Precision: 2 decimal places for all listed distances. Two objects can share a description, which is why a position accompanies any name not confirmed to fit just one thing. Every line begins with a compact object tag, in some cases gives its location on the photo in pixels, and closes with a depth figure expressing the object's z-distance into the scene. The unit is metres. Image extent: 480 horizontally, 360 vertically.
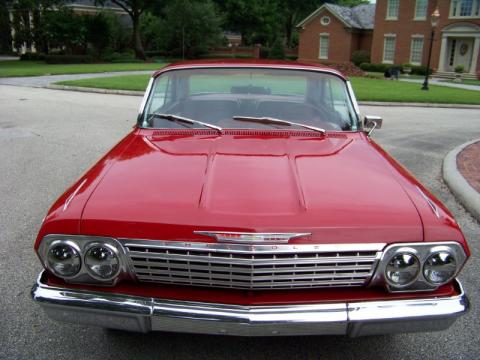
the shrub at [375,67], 35.16
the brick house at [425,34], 32.44
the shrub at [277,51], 44.19
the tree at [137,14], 42.66
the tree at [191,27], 40.50
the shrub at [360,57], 38.78
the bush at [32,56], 39.56
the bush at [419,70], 33.53
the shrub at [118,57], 39.99
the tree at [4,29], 33.02
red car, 2.04
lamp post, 19.78
